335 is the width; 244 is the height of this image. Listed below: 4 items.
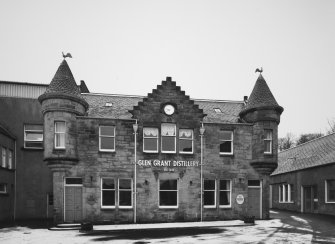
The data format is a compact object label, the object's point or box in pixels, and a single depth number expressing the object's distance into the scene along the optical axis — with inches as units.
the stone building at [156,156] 938.1
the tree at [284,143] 3265.5
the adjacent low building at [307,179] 1146.7
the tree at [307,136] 2878.9
